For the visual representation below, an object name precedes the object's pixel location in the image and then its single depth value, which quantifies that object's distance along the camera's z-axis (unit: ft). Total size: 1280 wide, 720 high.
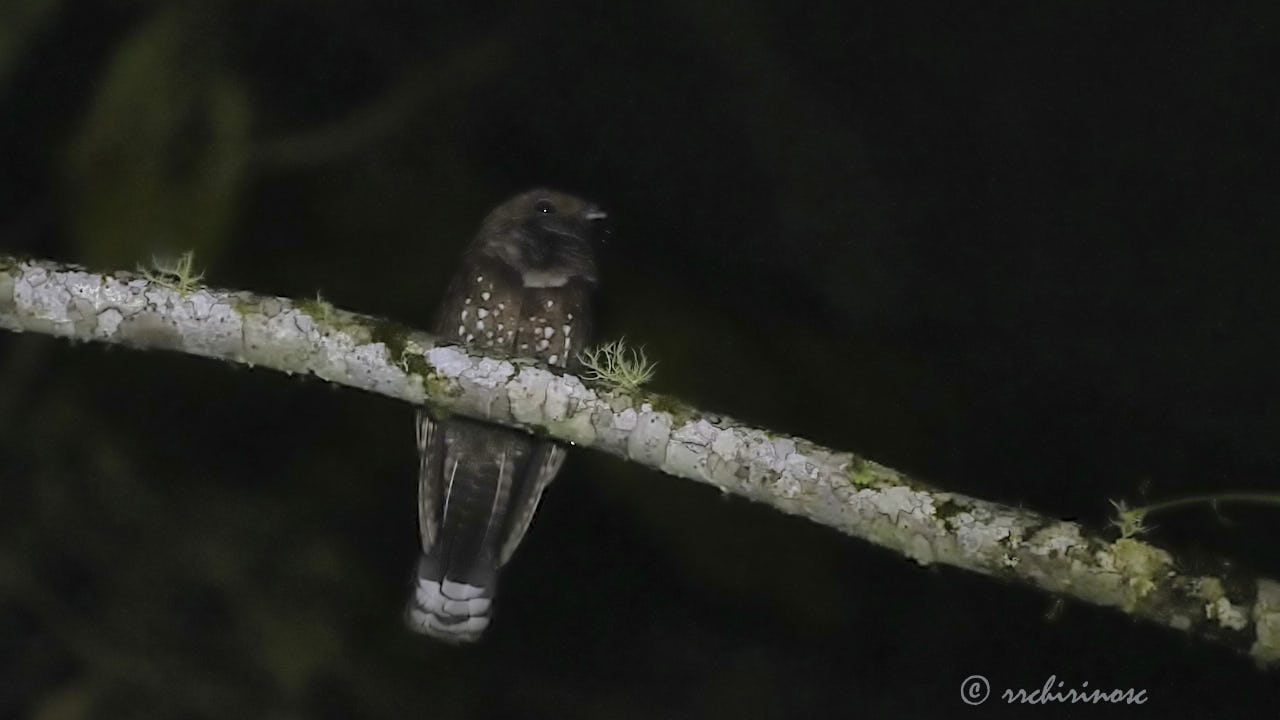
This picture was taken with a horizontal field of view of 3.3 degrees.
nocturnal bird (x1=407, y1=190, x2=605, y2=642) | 27.47
